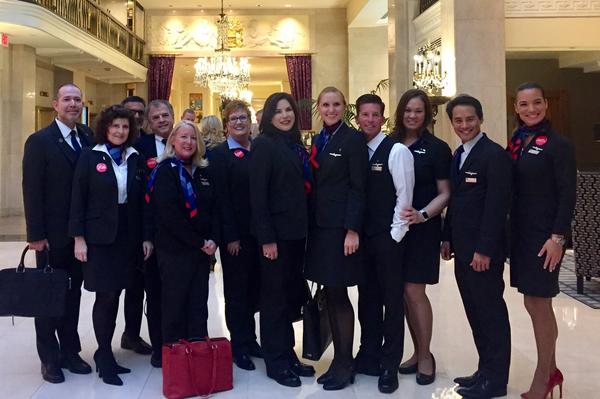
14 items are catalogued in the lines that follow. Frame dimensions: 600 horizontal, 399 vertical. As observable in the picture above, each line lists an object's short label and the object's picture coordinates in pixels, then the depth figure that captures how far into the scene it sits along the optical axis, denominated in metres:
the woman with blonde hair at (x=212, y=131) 4.77
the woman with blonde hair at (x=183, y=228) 3.44
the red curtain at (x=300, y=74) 19.36
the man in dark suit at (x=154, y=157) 3.88
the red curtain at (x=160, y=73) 19.47
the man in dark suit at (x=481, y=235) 3.09
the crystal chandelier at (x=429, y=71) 9.84
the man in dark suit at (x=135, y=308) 4.18
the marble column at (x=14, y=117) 13.70
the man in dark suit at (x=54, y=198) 3.54
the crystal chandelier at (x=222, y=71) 15.03
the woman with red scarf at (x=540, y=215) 2.97
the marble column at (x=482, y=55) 9.18
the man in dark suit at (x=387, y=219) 3.30
